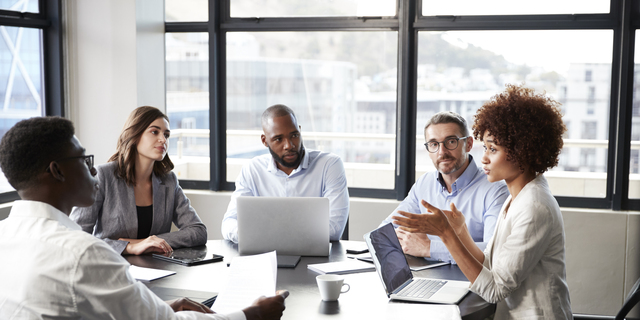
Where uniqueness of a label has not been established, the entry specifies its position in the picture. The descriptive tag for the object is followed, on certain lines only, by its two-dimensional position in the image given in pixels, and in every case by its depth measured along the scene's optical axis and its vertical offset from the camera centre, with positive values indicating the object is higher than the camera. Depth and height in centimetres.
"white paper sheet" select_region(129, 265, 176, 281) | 188 -57
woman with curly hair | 164 -33
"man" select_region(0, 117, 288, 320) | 112 -28
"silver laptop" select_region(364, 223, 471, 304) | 168 -54
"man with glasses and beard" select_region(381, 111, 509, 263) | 240 -31
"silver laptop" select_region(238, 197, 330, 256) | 210 -43
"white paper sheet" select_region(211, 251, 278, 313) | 158 -53
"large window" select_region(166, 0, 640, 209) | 359 +32
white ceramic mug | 163 -52
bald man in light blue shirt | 277 -28
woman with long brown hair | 238 -38
